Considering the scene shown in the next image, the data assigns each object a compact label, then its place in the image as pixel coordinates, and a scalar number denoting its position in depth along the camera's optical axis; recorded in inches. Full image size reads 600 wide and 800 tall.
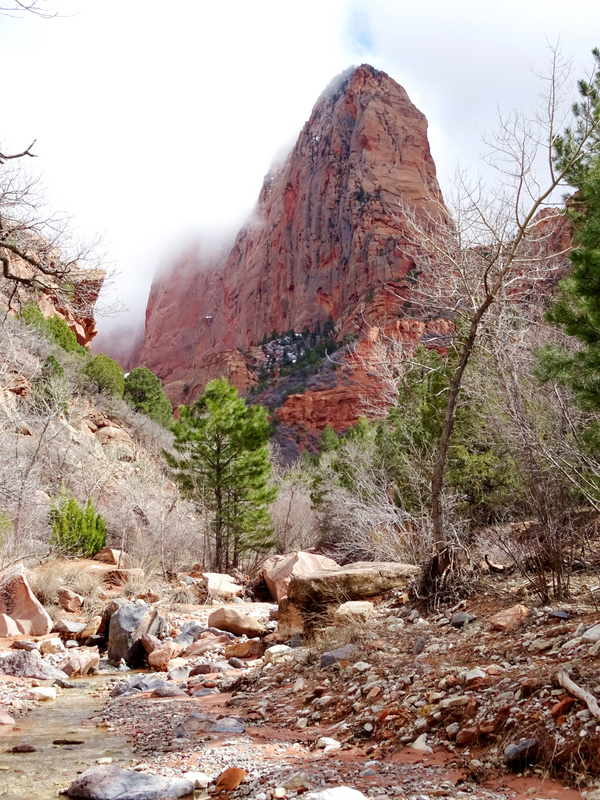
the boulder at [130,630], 386.3
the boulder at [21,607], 432.1
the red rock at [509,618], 239.3
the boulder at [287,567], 490.9
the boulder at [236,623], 413.4
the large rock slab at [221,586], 618.8
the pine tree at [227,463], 856.9
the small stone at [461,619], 265.3
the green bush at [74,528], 645.9
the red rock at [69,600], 493.7
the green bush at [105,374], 1464.1
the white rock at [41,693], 289.7
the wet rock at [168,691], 291.3
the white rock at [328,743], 186.5
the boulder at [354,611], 313.9
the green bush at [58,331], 1234.4
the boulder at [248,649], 362.9
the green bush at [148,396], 1594.5
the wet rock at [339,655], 261.9
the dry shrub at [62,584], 494.0
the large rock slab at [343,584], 355.3
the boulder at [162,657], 363.9
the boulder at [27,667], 331.6
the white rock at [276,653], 308.7
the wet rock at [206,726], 215.5
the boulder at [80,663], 352.2
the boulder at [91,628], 424.5
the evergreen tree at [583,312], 246.4
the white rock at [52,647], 386.6
